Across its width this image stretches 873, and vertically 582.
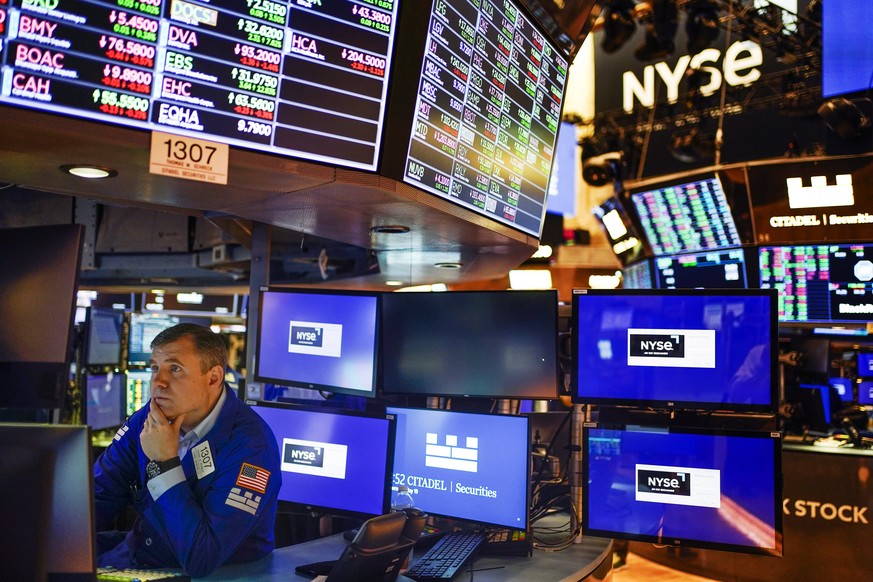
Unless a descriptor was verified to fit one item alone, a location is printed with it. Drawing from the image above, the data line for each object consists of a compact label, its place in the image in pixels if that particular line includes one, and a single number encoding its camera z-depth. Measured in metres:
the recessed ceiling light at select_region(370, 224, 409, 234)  2.83
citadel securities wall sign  4.72
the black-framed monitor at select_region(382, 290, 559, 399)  2.52
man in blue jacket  1.89
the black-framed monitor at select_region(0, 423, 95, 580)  1.18
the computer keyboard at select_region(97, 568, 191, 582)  1.73
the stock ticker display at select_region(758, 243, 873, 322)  4.82
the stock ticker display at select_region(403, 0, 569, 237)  2.44
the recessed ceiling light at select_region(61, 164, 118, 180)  2.02
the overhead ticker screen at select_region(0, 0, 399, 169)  1.72
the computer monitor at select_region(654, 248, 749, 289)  5.27
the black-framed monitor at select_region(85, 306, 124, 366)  4.45
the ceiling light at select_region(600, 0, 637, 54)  6.04
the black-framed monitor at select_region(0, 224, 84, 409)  1.53
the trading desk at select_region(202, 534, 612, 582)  2.02
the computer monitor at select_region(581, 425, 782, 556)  2.19
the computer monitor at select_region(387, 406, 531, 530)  2.33
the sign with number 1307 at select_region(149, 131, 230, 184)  1.85
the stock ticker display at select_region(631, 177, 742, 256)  5.23
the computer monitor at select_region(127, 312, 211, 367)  4.89
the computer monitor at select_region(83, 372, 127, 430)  4.43
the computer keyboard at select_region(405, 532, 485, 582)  2.00
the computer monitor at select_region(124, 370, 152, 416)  4.79
